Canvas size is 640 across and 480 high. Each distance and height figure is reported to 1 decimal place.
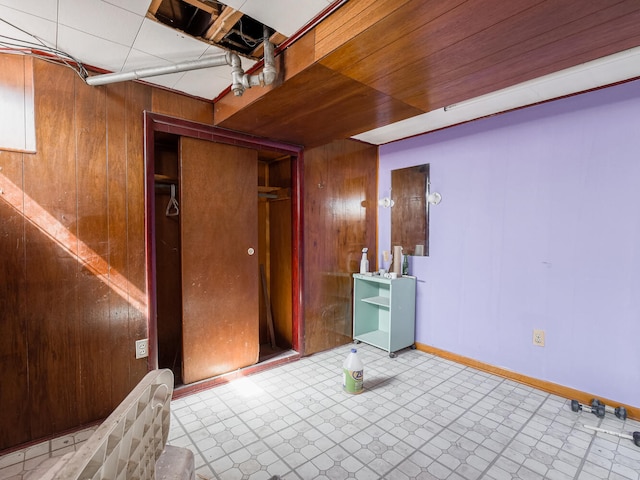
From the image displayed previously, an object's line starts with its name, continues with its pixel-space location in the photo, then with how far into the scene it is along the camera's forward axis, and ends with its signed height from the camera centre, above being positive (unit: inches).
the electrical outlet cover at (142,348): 80.0 -31.2
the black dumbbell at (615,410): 75.7 -45.1
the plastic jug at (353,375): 87.3 -41.4
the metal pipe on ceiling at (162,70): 63.4 +34.2
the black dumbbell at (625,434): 67.0 -46.5
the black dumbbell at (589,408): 76.6 -45.6
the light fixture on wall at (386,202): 132.8 +12.0
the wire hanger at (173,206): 100.7 +7.7
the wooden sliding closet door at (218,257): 88.9 -8.7
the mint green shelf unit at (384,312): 114.7 -33.5
